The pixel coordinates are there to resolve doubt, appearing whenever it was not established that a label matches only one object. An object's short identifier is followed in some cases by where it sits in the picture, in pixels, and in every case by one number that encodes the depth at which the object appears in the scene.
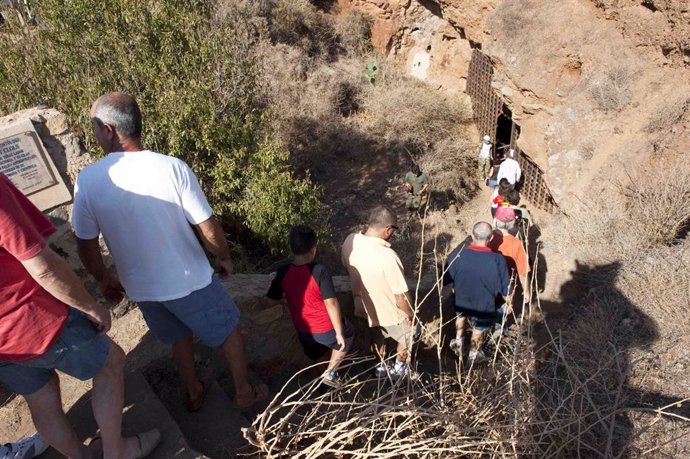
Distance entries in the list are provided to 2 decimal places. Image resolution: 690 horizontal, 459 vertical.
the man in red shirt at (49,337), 1.55
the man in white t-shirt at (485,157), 8.71
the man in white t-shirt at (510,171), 7.31
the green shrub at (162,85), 5.12
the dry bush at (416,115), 9.88
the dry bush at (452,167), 8.75
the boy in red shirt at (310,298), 2.59
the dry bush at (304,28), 11.58
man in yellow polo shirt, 2.87
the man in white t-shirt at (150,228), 1.95
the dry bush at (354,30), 12.44
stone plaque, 2.88
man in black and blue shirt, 3.43
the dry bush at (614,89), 6.29
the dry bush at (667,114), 5.72
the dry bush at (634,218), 4.79
